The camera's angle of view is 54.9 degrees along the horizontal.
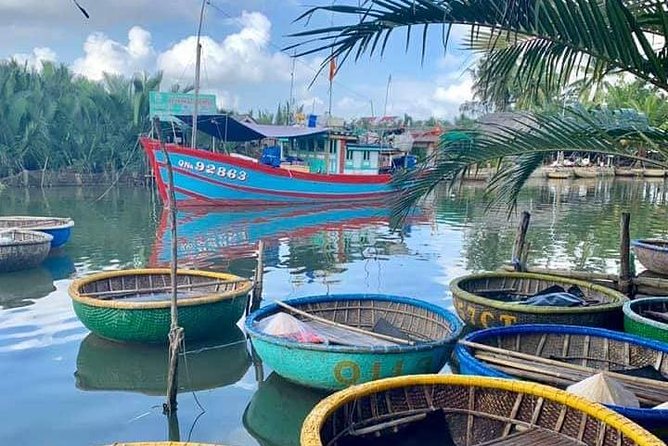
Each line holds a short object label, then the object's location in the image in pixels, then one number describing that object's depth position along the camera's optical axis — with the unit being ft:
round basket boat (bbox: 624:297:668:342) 16.92
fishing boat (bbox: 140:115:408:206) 64.49
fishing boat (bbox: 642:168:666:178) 115.81
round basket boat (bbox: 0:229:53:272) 29.68
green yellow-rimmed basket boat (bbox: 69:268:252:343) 18.76
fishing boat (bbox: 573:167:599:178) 115.44
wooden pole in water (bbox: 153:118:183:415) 14.84
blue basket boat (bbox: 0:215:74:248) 35.50
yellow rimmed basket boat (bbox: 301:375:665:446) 10.29
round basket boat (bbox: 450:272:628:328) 18.89
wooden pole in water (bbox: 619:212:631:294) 23.99
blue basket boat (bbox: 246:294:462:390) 15.15
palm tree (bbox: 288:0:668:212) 11.46
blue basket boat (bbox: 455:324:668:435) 14.39
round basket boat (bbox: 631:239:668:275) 29.37
